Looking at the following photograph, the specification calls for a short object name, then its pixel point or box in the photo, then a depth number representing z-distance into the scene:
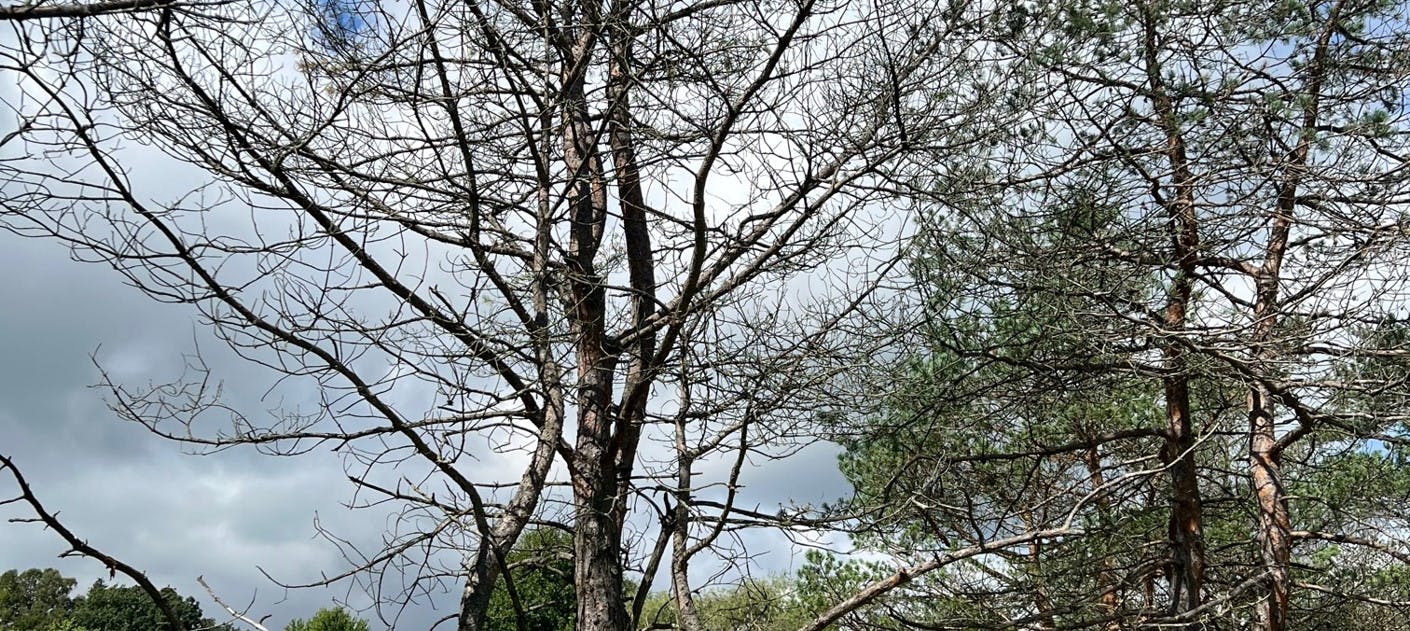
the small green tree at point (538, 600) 9.27
